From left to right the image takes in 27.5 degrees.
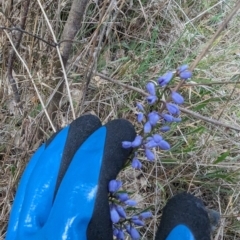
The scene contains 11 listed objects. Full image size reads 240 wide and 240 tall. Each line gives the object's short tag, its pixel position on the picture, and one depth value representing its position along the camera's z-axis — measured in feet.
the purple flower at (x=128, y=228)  1.10
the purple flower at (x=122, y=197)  1.05
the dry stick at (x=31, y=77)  1.41
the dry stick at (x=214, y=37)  0.93
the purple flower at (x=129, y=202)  1.07
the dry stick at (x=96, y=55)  1.29
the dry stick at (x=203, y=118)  1.12
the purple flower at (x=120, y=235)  1.11
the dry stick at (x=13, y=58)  1.39
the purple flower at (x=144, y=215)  1.18
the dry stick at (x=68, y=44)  1.36
